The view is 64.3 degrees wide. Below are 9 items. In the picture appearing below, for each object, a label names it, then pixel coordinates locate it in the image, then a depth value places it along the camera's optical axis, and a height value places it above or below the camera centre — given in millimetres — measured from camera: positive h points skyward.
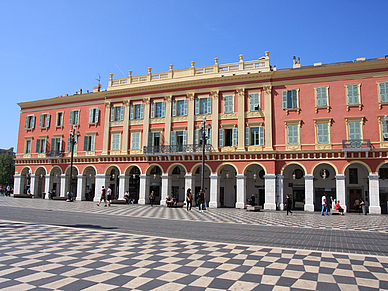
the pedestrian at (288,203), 23953 -1665
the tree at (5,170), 75500 +1767
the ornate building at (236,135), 28609 +4897
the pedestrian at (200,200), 25208 -1629
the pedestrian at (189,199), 25778 -1568
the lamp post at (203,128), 24305 +4214
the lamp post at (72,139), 32250 +4057
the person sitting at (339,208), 24444 -2047
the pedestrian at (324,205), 23612 -1740
